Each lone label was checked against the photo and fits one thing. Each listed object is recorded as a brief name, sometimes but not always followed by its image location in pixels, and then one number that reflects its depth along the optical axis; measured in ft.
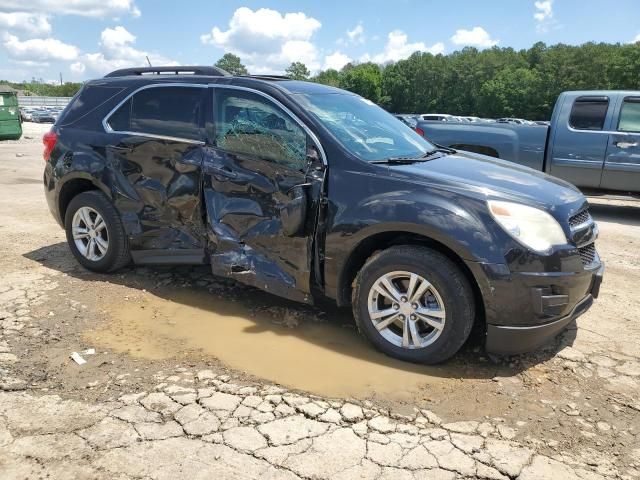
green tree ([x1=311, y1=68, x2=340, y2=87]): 413.61
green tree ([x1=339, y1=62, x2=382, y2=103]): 336.29
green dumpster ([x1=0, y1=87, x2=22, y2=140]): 71.36
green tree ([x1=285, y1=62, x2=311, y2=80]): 370.12
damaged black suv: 11.02
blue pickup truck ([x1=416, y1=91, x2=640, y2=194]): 27.96
